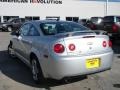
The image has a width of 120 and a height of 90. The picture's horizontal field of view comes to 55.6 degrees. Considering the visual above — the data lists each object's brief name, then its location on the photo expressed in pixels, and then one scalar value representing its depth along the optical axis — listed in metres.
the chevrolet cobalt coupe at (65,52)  2.46
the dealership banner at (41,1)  16.18
